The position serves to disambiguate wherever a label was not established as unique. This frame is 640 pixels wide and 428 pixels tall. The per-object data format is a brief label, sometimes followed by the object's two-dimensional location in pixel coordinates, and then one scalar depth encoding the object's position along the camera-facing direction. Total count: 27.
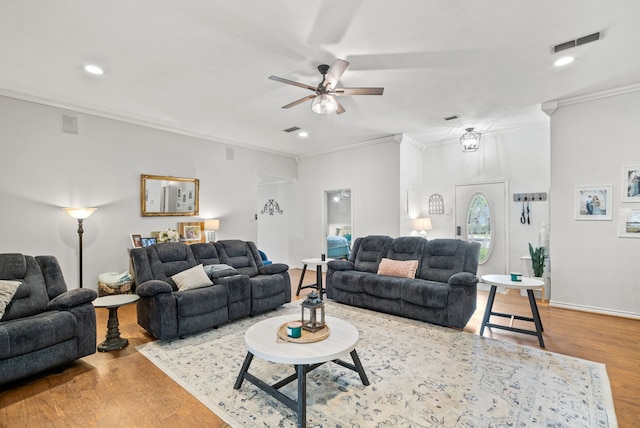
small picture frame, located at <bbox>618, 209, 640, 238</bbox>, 3.92
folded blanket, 4.36
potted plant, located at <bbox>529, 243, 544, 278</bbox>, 4.82
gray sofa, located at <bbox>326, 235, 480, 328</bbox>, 3.58
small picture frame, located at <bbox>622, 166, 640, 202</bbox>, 3.92
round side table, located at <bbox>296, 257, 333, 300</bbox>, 4.96
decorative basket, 4.35
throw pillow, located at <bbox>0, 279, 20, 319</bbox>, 2.57
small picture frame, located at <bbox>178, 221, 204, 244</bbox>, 5.54
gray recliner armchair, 2.37
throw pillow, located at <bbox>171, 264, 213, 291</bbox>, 3.62
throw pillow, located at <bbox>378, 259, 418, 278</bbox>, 4.29
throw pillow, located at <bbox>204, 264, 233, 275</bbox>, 3.98
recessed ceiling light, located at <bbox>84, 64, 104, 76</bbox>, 3.22
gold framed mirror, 5.12
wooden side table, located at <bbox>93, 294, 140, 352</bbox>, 3.07
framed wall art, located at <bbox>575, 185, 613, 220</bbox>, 4.09
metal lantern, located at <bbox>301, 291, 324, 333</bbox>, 2.42
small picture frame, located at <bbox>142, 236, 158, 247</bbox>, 4.98
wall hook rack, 5.42
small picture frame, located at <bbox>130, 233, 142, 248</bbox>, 4.90
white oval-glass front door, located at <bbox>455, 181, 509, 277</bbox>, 5.80
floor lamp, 4.12
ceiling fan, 3.07
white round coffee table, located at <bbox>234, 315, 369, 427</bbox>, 2.01
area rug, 2.05
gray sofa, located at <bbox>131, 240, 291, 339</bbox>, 3.25
